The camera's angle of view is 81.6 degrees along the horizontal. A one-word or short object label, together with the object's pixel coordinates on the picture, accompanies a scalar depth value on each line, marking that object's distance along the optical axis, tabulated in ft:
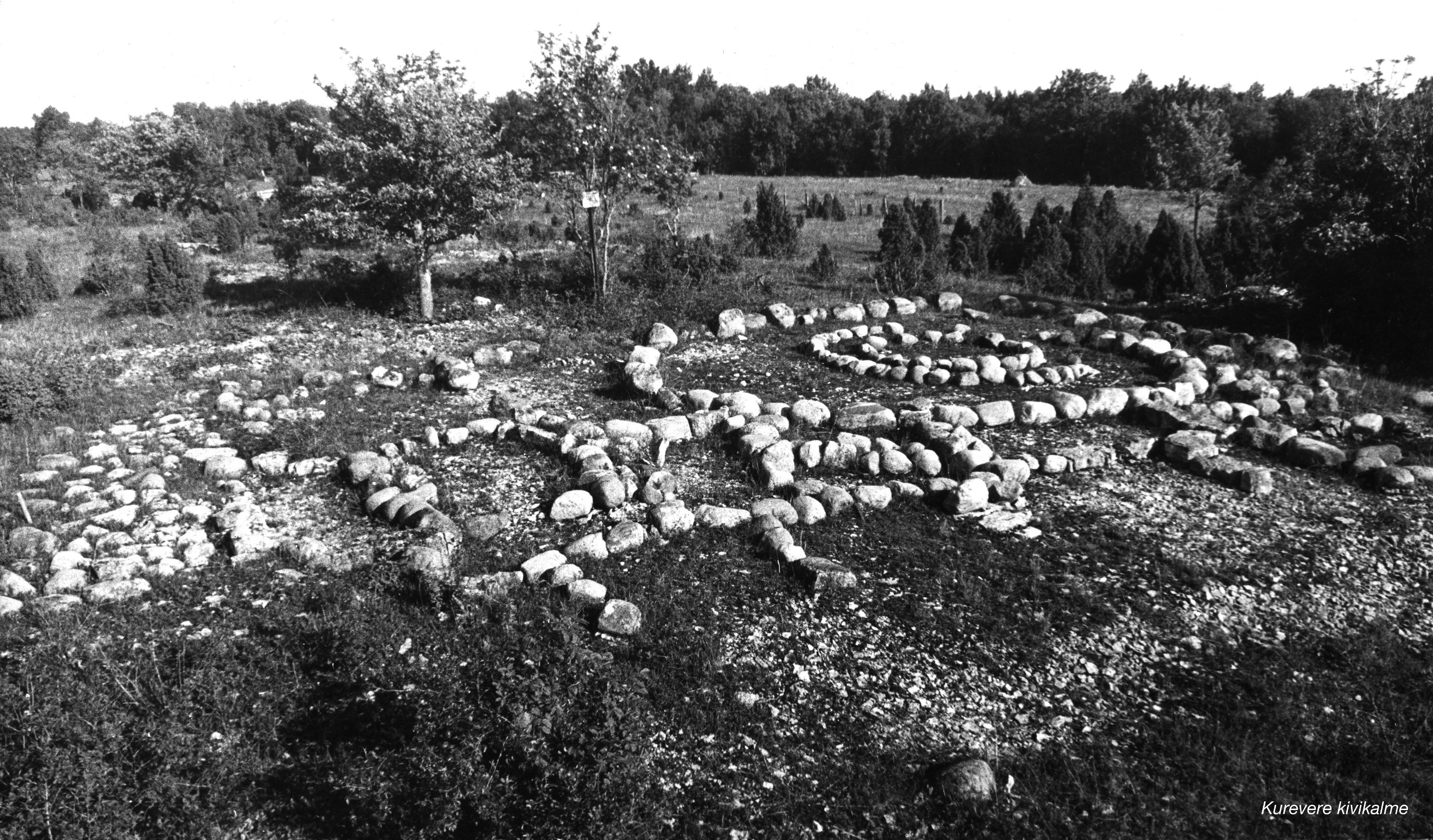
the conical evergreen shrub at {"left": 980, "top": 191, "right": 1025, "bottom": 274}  67.67
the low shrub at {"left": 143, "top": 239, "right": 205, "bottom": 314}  45.60
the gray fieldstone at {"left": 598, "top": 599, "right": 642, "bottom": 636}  18.04
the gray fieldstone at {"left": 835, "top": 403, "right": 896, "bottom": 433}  29.58
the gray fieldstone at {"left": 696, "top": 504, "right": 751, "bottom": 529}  22.54
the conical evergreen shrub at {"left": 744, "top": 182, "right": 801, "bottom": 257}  67.82
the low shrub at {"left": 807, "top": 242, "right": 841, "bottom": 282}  54.08
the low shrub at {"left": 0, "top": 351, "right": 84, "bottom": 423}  29.43
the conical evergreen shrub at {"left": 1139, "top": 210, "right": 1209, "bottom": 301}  57.52
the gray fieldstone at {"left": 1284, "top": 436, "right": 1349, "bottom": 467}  26.50
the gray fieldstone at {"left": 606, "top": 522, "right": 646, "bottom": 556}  21.40
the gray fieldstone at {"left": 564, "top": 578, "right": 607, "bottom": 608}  18.99
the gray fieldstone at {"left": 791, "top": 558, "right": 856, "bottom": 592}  19.57
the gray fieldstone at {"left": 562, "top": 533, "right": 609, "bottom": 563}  20.94
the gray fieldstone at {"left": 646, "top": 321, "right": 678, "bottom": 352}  39.09
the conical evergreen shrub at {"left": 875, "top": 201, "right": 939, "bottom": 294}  50.24
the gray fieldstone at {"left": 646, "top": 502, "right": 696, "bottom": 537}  22.24
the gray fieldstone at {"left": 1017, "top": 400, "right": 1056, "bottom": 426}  30.30
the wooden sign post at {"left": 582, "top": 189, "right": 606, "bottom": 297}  43.80
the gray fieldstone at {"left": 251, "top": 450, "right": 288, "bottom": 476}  25.77
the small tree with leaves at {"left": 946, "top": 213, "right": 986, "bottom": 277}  63.12
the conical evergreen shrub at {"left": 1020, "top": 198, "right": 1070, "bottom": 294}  60.13
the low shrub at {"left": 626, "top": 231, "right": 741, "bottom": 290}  48.44
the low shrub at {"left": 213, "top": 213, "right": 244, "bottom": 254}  67.62
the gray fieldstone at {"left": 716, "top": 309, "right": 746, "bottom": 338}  41.14
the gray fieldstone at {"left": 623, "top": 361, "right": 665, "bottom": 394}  32.42
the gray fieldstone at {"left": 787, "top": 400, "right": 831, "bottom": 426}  29.94
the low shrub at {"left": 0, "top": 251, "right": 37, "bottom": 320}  46.14
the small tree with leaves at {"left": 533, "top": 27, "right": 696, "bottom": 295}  43.88
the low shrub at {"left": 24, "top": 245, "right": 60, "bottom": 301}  49.34
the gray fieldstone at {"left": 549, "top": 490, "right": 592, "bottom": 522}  23.07
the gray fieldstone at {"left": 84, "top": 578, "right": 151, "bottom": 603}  18.97
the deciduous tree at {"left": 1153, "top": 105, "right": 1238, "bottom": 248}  76.79
